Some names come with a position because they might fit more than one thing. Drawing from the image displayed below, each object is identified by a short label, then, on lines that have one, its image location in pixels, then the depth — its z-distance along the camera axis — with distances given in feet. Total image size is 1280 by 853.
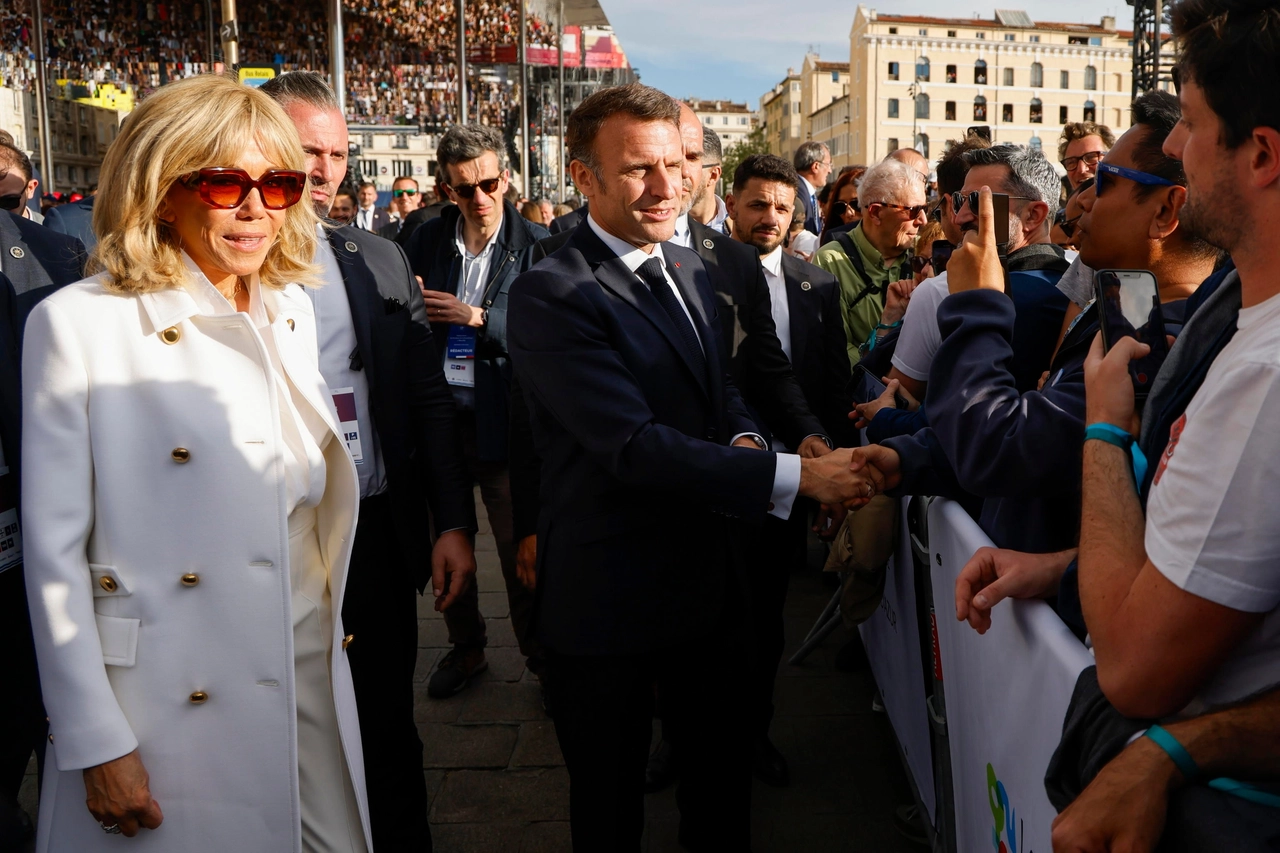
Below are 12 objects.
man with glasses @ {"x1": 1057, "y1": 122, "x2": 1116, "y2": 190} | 21.83
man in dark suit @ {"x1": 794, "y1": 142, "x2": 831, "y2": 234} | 29.07
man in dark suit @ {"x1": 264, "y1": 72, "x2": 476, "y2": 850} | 9.04
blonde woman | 6.10
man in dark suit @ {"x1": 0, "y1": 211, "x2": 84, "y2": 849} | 8.25
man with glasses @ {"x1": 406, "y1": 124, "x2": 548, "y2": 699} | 14.25
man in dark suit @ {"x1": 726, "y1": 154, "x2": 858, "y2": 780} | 12.48
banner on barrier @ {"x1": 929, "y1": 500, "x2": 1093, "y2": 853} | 5.42
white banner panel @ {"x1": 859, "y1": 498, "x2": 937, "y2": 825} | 9.86
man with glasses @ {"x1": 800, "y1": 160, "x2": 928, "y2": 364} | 17.01
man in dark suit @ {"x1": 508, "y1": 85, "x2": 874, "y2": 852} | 7.86
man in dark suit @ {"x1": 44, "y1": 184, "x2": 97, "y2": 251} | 13.99
